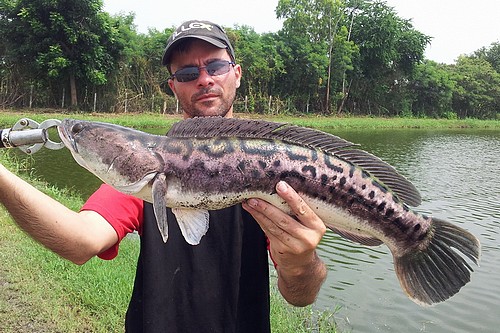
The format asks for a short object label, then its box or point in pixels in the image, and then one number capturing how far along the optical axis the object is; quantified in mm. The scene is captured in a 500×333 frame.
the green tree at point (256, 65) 39969
